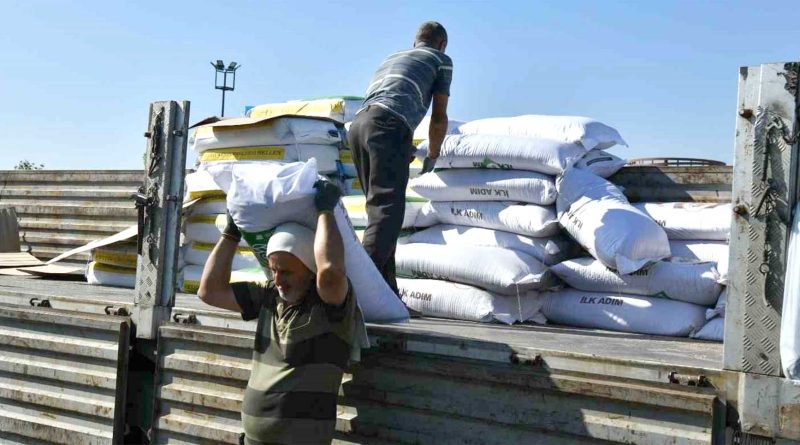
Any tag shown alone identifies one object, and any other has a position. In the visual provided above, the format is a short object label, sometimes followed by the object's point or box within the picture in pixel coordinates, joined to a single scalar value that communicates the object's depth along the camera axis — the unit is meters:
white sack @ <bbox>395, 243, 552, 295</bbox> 4.00
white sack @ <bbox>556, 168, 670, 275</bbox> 3.87
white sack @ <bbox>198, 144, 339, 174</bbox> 5.36
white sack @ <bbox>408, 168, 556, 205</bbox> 4.35
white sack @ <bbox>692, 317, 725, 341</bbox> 3.70
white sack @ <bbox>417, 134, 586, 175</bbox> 4.30
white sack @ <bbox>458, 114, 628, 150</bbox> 4.45
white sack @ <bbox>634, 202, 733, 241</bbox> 3.98
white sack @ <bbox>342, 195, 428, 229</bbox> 4.81
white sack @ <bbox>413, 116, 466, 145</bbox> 4.91
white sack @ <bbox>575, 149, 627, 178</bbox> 4.46
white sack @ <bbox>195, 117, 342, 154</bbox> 5.35
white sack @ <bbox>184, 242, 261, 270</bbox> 4.96
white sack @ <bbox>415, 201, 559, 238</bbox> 4.28
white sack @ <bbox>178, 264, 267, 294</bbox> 5.22
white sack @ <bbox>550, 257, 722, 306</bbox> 3.80
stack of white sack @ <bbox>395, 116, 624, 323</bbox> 4.09
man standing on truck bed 3.95
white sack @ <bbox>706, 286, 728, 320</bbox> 3.74
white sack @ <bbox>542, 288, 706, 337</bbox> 3.77
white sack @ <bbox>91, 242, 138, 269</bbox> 5.30
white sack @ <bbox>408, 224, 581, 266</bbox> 4.29
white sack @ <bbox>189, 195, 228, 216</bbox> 5.31
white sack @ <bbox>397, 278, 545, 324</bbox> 4.05
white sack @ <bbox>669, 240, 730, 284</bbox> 3.92
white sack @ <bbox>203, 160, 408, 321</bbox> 3.01
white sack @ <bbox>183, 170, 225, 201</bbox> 5.33
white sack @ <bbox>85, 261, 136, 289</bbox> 5.30
